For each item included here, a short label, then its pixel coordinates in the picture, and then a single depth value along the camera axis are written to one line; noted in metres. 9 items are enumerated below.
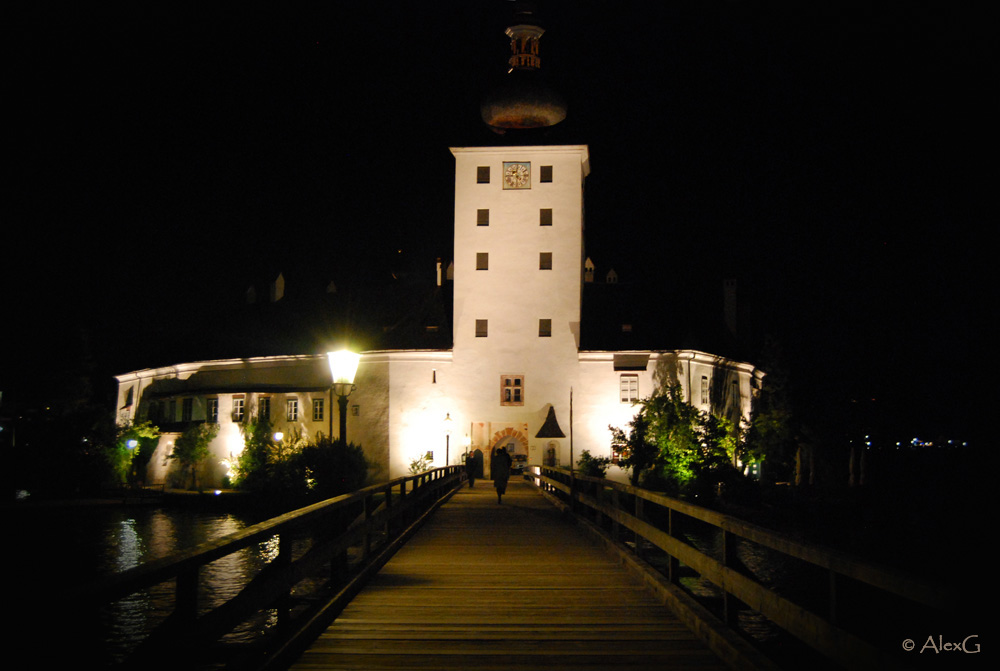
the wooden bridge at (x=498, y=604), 4.86
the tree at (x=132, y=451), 55.91
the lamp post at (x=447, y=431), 49.08
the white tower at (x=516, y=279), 50.25
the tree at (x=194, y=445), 53.97
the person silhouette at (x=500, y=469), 25.73
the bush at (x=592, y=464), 46.03
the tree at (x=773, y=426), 53.75
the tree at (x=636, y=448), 45.44
